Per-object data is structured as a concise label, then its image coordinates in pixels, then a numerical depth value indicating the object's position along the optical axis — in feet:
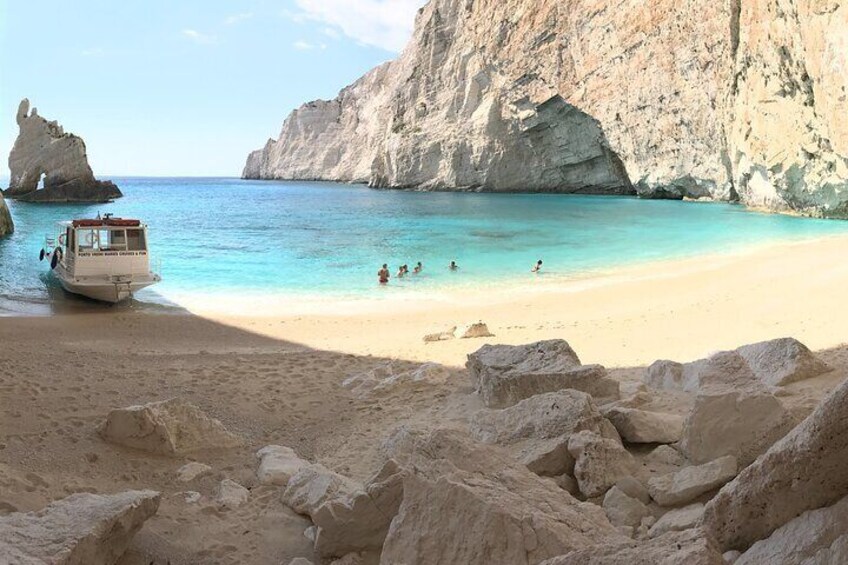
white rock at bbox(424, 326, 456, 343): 33.30
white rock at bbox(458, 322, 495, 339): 34.12
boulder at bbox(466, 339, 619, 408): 17.58
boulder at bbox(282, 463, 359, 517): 13.04
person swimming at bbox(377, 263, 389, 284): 59.47
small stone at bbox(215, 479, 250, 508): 14.16
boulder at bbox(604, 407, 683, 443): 14.42
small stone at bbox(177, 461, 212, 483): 15.24
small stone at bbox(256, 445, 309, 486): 15.39
